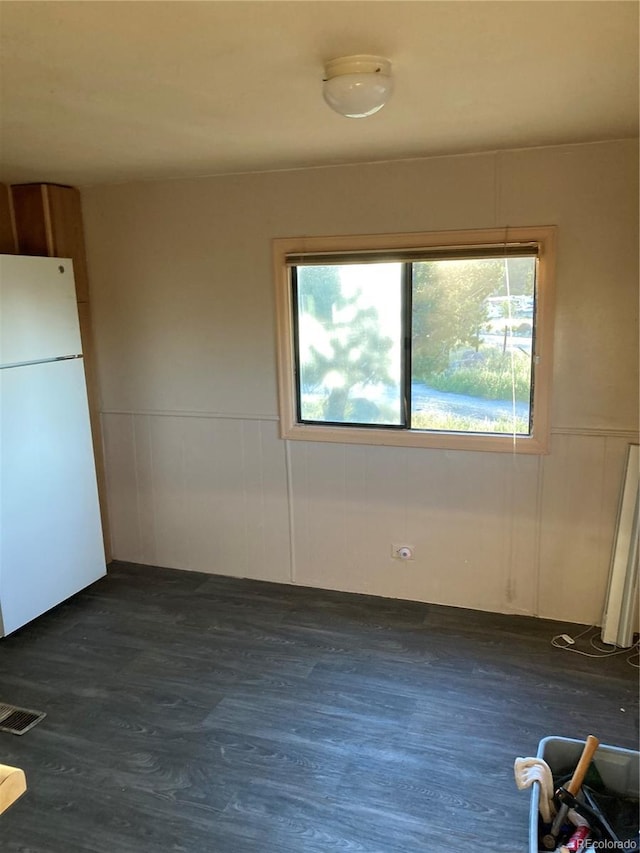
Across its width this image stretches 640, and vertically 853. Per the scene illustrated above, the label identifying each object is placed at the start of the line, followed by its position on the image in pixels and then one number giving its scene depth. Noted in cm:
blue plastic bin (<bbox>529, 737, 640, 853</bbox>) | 184
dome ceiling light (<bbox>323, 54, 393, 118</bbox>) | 169
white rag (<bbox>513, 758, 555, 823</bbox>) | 171
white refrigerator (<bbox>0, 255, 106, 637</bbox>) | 300
